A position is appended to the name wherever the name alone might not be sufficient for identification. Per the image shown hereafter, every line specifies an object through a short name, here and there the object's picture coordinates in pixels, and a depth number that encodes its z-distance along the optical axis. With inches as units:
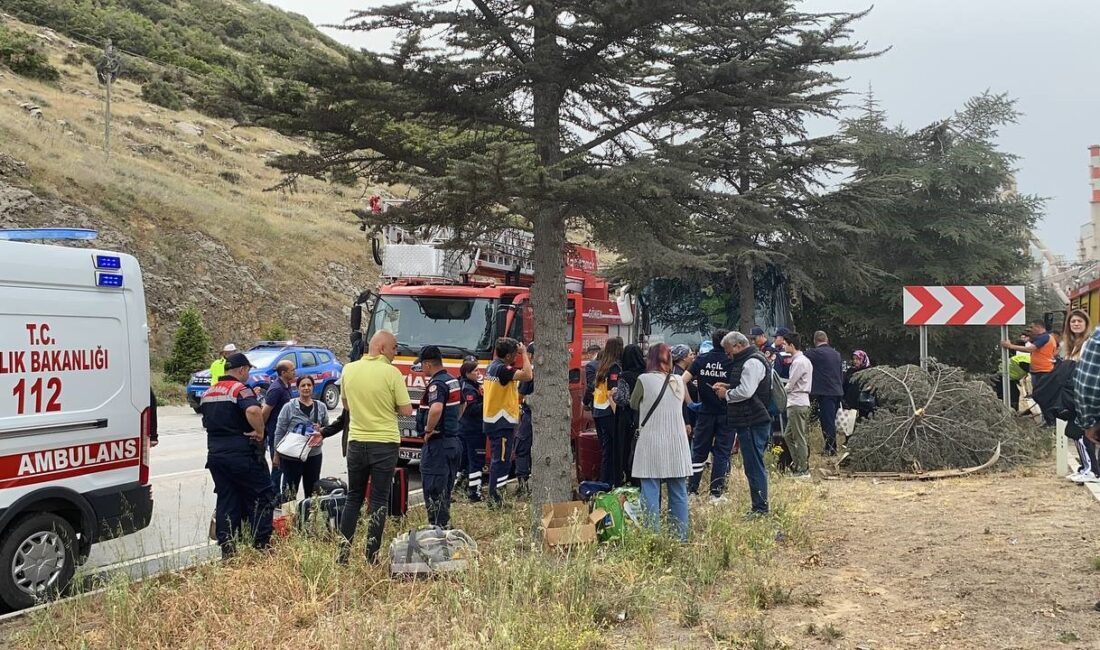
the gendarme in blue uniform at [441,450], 289.6
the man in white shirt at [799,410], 415.5
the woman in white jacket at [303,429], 313.4
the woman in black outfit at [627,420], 370.3
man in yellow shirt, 252.8
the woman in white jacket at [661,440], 279.4
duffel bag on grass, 235.8
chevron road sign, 454.0
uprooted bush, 428.1
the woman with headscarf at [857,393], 538.3
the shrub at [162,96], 1983.3
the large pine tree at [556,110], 261.0
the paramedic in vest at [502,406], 366.6
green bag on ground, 273.6
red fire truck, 434.9
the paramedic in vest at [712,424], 348.2
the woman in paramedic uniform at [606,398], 365.7
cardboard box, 252.8
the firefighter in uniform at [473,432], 372.8
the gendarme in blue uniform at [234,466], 260.4
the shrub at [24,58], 1727.4
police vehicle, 783.7
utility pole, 1480.1
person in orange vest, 451.5
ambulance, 224.7
